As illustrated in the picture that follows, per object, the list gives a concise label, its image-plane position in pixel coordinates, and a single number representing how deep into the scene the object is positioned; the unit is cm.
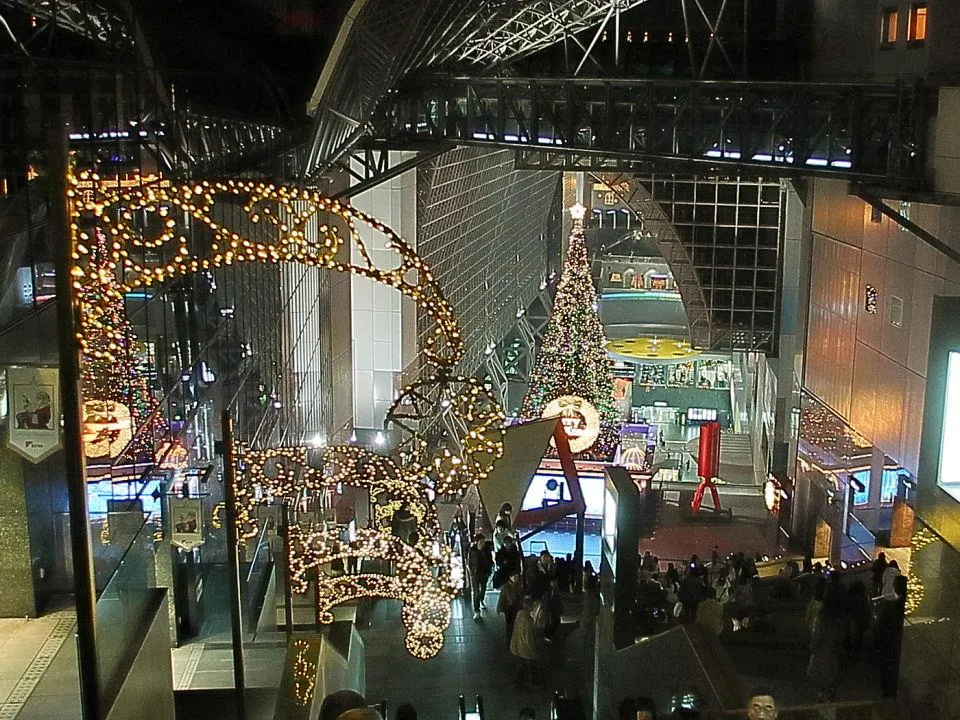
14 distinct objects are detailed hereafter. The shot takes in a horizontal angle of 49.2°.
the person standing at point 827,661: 1022
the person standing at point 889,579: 1389
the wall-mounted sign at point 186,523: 1256
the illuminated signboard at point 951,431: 909
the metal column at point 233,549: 820
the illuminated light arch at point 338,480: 983
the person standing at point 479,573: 1472
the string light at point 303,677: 971
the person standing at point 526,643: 1235
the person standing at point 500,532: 1736
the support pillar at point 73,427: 436
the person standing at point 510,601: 1347
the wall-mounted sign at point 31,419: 1003
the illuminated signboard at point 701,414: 4020
